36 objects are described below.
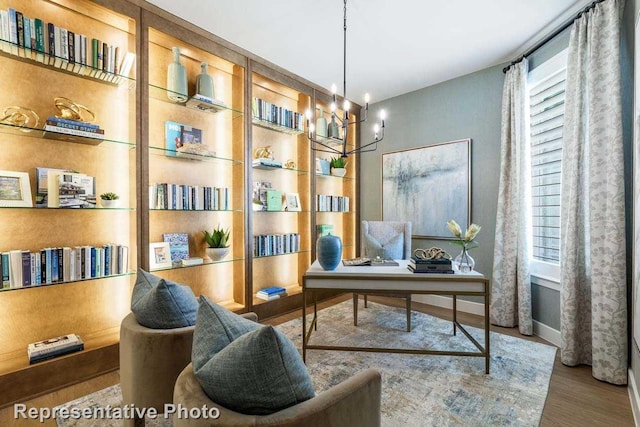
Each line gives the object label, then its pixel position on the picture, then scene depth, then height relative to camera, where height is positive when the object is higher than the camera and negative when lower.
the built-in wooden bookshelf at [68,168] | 2.00 +0.17
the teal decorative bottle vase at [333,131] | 3.99 +1.07
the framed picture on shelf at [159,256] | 2.59 -0.39
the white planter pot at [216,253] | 2.90 -0.40
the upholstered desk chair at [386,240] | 3.30 -0.32
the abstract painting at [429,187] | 3.60 +0.31
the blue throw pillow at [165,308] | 1.43 -0.47
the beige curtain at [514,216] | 2.91 -0.05
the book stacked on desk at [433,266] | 2.21 -0.41
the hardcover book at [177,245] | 2.76 -0.32
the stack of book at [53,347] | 1.97 -0.92
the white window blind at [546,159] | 2.72 +0.49
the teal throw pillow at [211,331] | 0.95 -0.40
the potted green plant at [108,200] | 2.27 +0.09
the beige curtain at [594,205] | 2.00 +0.04
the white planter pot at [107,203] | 2.27 +0.06
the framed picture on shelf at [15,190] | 1.92 +0.14
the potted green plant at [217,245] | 2.91 -0.33
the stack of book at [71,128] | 2.03 +0.58
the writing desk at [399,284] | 2.13 -0.53
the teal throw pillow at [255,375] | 0.81 -0.45
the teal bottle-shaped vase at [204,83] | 2.82 +1.20
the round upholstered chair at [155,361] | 1.37 -0.69
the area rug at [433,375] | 1.73 -1.17
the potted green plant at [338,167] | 4.20 +0.61
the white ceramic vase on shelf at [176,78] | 2.67 +1.18
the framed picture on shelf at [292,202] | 3.71 +0.11
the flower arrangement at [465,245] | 2.29 -0.27
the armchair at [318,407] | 0.78 -0.56
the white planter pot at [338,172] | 4.19 +0.54
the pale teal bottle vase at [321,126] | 3.96 +1.12
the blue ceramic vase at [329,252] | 2.31 -0.31
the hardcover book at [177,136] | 2.81 +0.73
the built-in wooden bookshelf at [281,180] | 3.42 +0.39
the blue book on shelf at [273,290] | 3.41 -0.91
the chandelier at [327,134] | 3.96 +1.03
